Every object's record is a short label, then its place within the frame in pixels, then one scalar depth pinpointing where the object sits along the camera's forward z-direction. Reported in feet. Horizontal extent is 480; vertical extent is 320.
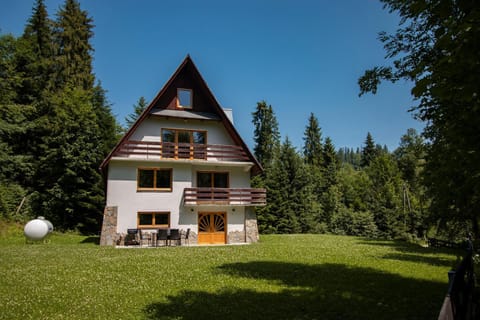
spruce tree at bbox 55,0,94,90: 111.65
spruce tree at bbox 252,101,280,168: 157.28
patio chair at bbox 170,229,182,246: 62.69
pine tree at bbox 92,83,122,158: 109.50
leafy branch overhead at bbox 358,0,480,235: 11.50
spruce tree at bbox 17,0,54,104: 105.19
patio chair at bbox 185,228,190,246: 65.57
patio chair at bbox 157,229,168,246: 62.03
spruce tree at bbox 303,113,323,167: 186.09
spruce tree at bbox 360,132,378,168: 222.69
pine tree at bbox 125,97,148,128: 126.31
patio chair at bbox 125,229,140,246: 62.08
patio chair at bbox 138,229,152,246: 63.36
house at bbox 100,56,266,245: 64.85
